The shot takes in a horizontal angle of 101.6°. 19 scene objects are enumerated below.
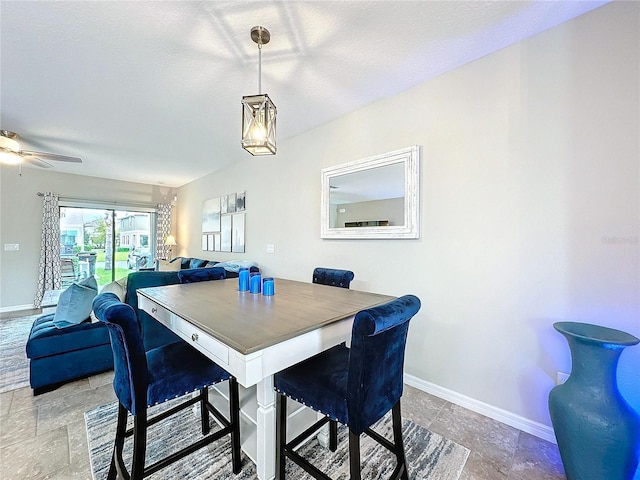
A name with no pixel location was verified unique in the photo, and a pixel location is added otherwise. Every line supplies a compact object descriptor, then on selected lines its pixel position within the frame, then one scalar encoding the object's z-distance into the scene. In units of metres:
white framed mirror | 2.32
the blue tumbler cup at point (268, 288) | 1.83
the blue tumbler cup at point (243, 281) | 1.96
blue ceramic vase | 1.17
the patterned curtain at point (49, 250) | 4.87
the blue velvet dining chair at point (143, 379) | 1.11
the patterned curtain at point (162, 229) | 6.50
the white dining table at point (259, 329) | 1.02
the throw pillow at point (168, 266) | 5.24
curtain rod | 5.18
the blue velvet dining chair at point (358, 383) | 1.02
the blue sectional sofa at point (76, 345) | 2.15
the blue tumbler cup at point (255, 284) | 1.92
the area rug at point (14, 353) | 2.33
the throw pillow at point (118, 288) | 2.39
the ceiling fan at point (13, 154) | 2.97
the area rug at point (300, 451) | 1.42
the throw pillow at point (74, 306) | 2.29
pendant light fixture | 1.56
